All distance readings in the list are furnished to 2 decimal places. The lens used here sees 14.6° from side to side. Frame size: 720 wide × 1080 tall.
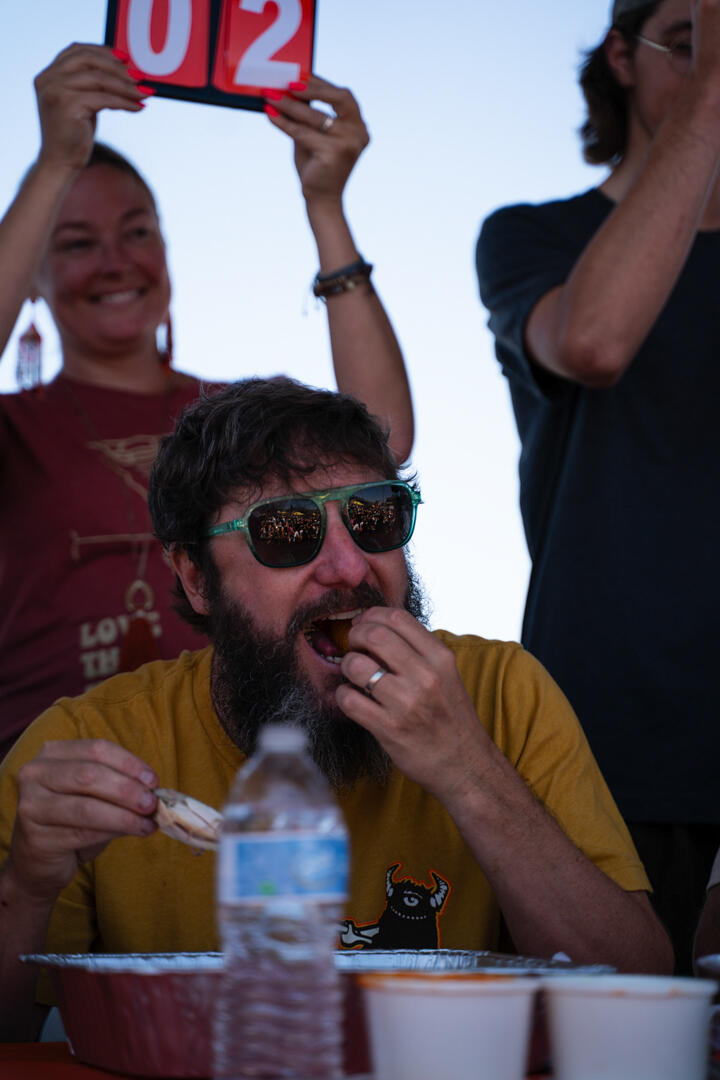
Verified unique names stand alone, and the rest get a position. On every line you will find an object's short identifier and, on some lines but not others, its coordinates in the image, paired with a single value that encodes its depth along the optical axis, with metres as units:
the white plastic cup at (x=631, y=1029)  1.90
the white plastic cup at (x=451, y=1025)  1.88
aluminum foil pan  2.04
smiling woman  3.00
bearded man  2.32
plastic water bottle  1.90
